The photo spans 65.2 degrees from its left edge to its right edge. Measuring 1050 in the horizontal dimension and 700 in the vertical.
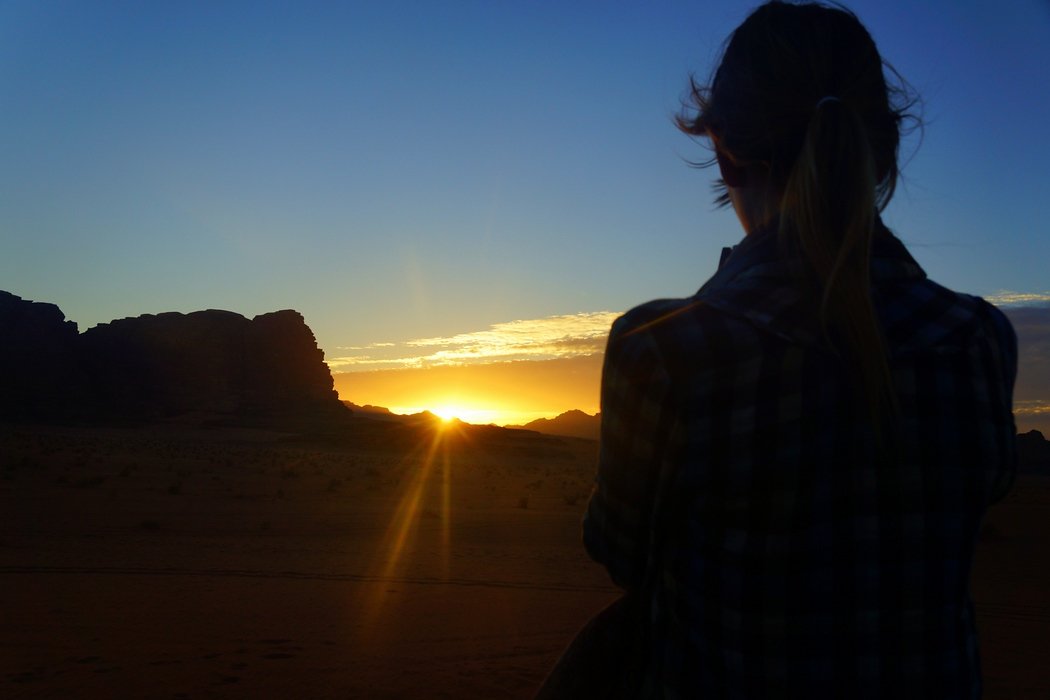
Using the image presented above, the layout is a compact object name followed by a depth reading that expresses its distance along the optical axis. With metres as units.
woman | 1.10
